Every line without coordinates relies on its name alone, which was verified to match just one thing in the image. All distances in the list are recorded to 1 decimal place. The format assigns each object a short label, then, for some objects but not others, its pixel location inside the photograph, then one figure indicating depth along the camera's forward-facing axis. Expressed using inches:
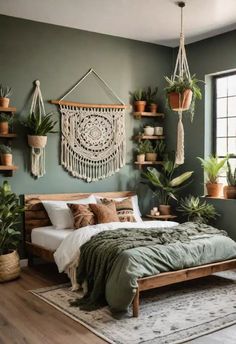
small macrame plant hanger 209.8
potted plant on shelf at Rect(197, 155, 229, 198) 223.3
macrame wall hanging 220.2
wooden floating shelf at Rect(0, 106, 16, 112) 196.3
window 230.4
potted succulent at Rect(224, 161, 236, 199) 217.5
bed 147.5
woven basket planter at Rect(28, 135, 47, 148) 201.3
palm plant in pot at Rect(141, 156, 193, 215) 236.2
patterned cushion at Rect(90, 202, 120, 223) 194.2
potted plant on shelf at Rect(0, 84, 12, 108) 197.2
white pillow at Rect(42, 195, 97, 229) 200.8
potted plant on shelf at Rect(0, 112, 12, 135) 196.7
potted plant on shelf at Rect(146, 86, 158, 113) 248.1
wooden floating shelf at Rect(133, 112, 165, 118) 241.7
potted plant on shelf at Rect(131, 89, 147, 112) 242.9
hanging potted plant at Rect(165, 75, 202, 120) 187.3
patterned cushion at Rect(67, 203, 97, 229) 192.1
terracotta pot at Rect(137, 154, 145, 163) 241.4
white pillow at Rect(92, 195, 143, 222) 218.0
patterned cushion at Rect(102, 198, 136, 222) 207.0
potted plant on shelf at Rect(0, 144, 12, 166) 196.4
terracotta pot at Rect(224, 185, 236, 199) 217.2
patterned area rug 127.0
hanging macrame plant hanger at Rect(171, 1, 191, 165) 189.6
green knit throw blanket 150.8
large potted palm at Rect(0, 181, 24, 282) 180.4
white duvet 167.2
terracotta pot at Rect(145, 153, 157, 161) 246.4
